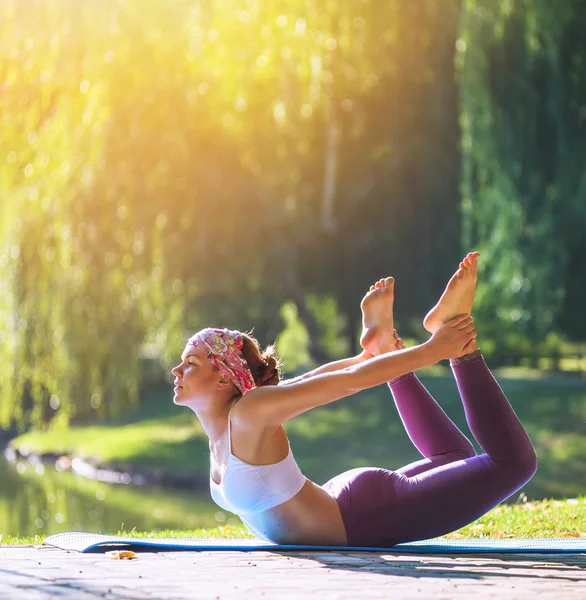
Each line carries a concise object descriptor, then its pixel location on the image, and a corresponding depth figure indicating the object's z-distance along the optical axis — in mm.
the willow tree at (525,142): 11133
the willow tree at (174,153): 13516
